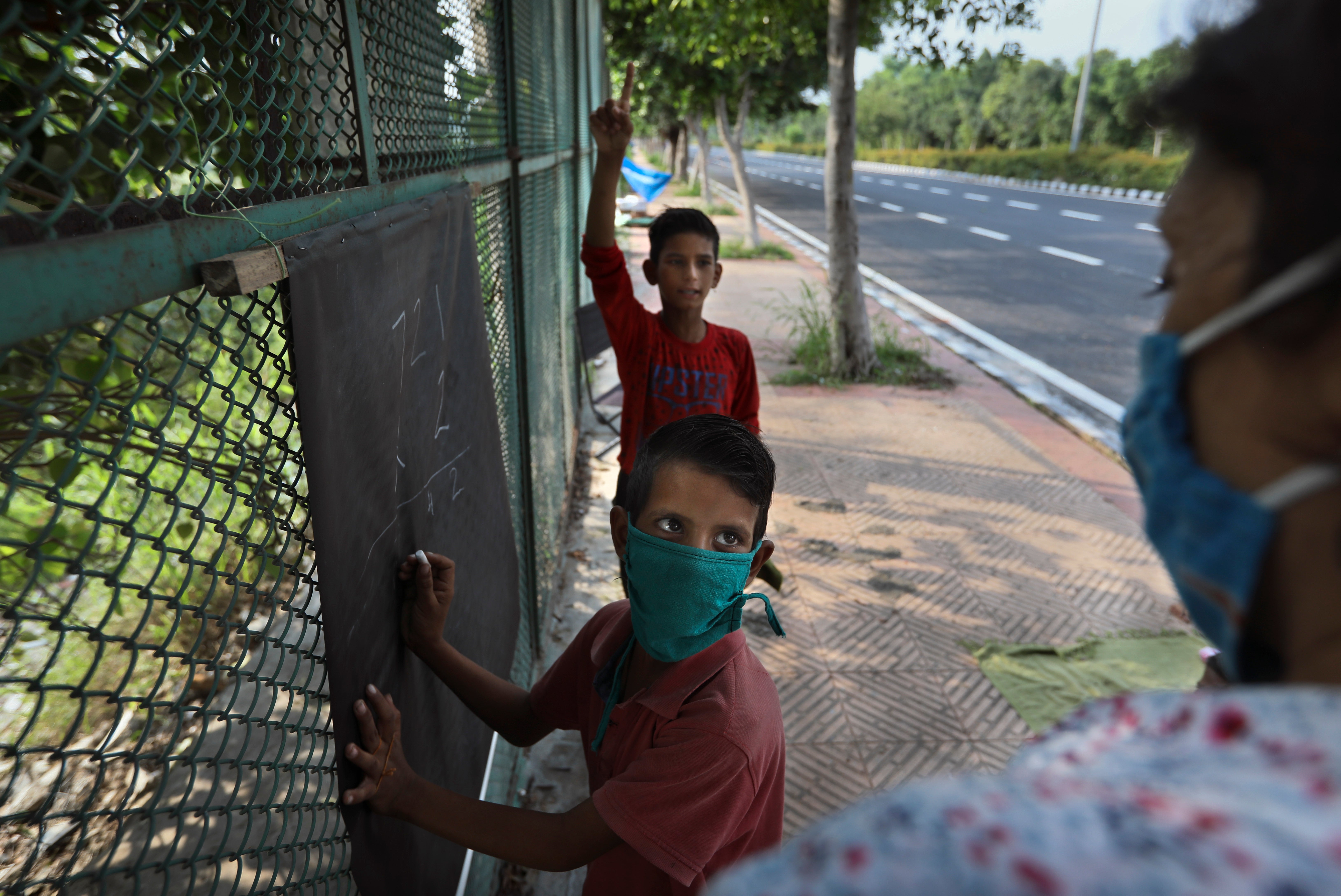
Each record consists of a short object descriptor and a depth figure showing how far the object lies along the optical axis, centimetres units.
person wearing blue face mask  42
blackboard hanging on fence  106
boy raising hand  285
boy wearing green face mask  131
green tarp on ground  344
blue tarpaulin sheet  1274
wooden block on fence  83
